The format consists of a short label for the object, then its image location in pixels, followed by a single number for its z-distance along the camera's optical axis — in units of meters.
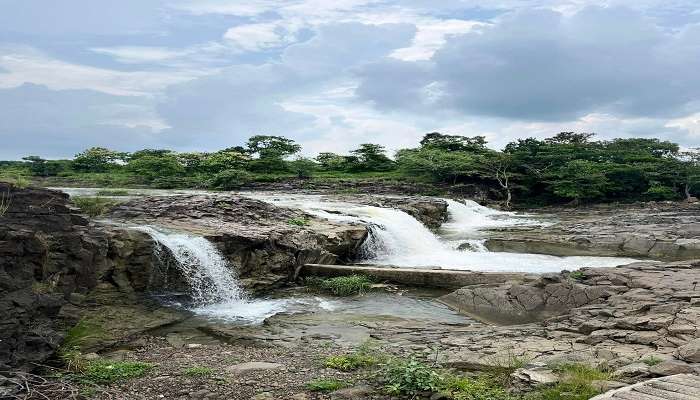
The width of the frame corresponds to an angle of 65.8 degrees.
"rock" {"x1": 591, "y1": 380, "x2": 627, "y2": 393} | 4.60
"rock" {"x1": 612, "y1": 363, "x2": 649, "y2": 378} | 4.98
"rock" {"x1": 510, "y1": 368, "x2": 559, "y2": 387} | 5.07
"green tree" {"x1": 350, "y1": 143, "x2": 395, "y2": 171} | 44.34
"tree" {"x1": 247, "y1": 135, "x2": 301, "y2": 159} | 42.84
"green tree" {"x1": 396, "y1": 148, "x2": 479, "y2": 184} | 33.66
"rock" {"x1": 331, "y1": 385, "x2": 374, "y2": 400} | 5.12
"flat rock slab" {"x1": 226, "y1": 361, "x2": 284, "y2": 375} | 5.97
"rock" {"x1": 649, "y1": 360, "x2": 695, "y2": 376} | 4.83
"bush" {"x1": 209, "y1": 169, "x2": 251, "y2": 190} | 34.62
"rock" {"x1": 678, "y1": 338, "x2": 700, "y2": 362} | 5.23
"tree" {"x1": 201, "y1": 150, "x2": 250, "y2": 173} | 40.47
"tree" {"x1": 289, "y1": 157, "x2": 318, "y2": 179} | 39.28
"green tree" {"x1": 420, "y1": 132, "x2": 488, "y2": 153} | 41.19
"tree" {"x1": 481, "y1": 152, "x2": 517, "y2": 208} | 33.53
